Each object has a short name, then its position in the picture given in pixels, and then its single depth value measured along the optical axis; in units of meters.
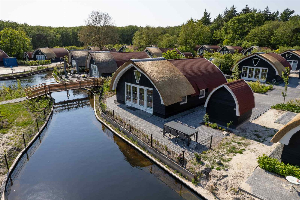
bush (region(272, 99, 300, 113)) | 21.97
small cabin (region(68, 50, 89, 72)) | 45.72
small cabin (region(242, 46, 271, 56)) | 61.62
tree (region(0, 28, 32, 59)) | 63.09
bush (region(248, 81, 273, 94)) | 29.33
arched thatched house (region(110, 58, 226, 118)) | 19.08
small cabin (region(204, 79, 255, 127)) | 16.69
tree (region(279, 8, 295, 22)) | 105.88
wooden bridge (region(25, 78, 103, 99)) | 25.70
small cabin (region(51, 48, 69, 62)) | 69.12
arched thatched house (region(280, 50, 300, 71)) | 45.31
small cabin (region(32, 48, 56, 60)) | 66.08
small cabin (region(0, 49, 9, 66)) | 57.59
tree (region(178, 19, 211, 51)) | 70.06
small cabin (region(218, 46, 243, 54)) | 65.50
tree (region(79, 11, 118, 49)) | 59.03
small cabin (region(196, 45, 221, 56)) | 71.15
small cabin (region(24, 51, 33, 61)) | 67.64
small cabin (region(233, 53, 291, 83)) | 33.50
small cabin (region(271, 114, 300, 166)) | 10.98
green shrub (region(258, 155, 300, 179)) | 10.83
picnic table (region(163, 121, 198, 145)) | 14.59
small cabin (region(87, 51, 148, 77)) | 38.47
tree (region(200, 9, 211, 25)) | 123.76
